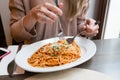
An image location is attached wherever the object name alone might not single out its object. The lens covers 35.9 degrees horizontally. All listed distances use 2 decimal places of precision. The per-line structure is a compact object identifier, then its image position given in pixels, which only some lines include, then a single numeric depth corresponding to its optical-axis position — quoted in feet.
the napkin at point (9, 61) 2.29
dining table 2.23
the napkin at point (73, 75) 2.15
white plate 2.14
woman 2.48
